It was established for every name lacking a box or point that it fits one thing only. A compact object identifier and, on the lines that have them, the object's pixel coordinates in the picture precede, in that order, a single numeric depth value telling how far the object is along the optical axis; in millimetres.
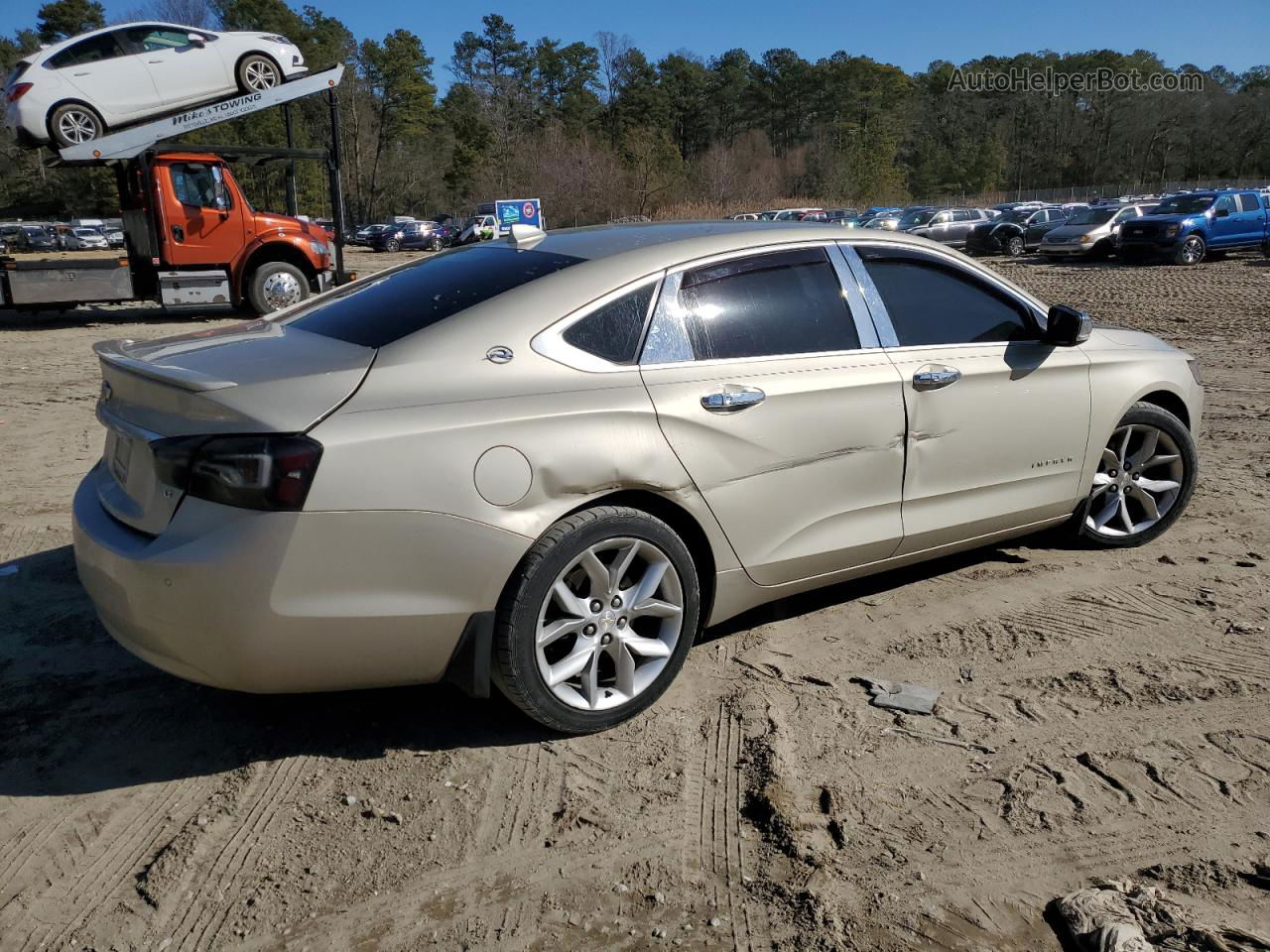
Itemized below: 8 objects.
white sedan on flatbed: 15164
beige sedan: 2832
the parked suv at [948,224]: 34438
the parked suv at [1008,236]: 30781
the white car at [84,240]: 41906
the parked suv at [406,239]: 45625
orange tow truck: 14938
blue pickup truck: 23766
